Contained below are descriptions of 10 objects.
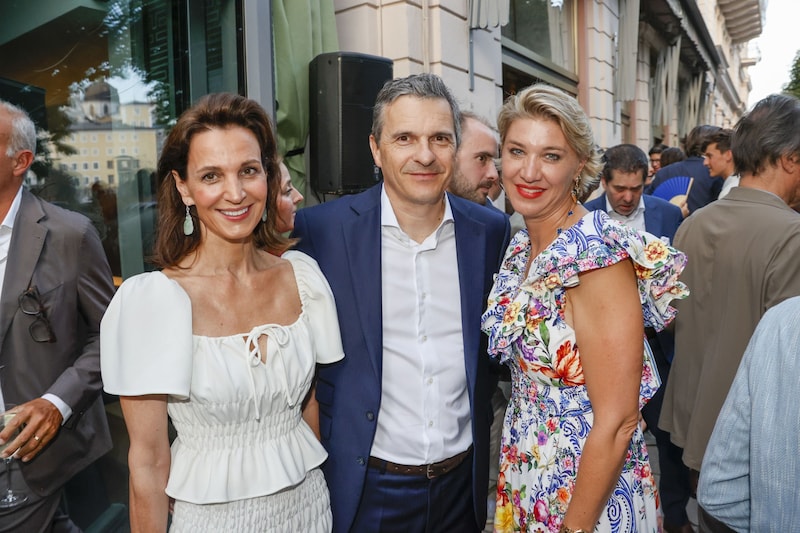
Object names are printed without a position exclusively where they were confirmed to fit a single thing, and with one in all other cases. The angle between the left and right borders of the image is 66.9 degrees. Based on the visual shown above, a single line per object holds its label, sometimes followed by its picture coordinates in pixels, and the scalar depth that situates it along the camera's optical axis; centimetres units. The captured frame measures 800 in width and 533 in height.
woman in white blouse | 152
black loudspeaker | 370
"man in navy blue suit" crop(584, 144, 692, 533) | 358
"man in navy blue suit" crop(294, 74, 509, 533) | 190
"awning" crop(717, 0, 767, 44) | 3172
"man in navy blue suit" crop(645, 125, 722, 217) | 562
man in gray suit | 211
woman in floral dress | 160
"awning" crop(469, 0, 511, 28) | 516
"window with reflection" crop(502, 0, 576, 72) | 782
